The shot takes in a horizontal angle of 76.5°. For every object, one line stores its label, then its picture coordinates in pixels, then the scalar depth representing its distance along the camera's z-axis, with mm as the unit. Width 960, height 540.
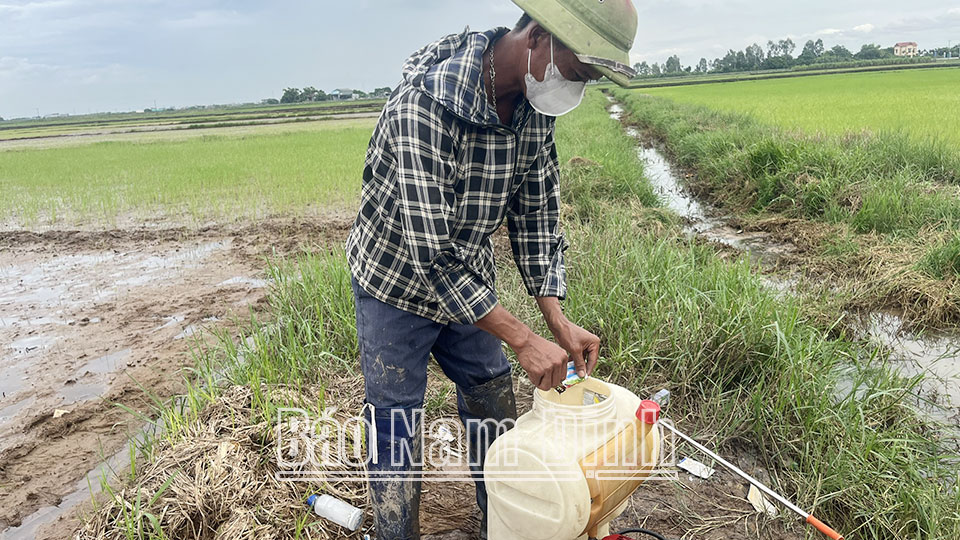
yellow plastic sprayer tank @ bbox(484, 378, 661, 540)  1246
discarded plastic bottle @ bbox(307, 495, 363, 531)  1749
